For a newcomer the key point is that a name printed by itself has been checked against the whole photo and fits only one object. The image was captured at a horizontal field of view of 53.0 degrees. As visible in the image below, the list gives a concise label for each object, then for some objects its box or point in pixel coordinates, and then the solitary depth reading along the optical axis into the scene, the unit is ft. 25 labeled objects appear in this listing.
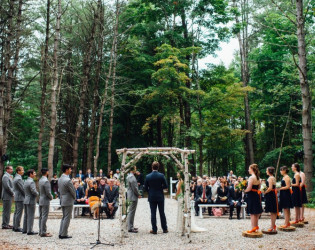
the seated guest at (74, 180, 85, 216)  42.60
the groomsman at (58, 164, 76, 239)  25.91
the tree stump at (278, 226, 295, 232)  28.73
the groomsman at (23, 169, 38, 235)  27.78
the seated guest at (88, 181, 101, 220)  38.68
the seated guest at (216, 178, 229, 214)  41.22
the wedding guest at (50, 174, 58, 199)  57.06
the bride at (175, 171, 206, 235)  28.99
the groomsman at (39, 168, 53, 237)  27.09
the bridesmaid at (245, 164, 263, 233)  25.63
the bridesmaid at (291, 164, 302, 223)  30.68
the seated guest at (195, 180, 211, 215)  41.91
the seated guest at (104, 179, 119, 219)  39.19
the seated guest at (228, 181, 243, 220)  39.09
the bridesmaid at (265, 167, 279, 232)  27.34
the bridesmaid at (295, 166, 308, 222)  31.16
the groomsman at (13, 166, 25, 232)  29.12
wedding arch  26.30
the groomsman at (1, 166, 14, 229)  29.91
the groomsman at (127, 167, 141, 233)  29.96
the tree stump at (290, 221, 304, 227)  30.91
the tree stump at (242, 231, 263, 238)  26.09
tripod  24.34
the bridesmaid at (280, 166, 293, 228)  28.78
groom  28.30
